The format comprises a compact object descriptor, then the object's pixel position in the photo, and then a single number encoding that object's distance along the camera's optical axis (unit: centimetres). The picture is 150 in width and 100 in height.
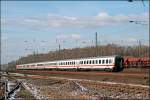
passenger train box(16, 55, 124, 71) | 5100
